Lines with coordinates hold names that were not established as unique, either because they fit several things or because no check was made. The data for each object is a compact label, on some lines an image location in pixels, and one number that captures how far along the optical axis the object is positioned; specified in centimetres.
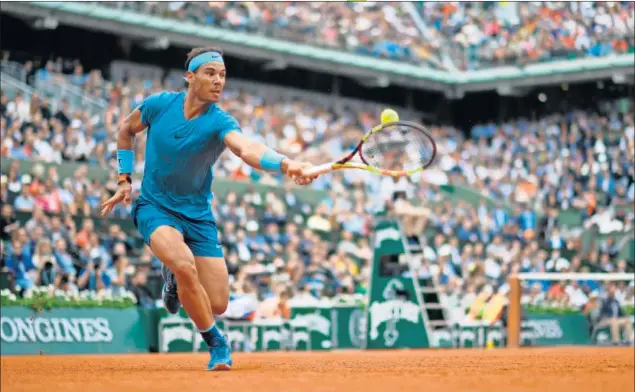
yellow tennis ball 856
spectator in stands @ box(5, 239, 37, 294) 1750
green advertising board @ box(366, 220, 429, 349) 1845
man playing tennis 854
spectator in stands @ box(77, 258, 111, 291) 1823
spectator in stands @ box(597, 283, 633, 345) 1969
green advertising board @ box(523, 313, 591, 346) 2056
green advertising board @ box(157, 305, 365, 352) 1797
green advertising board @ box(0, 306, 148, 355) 1630
